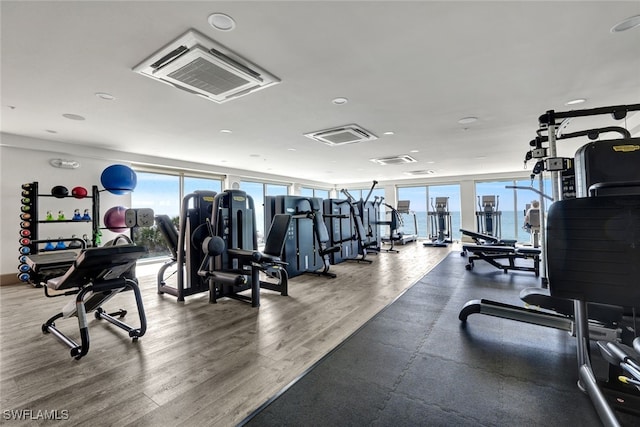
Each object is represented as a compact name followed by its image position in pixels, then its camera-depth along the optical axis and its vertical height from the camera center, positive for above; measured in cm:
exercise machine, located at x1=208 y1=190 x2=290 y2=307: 363 -40
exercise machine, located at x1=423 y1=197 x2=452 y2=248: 975 -20
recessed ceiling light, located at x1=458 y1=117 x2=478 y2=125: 436 +154
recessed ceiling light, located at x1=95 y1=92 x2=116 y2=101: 325 +156
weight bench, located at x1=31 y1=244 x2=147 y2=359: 235 -52
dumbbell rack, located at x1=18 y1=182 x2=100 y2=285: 470 -5
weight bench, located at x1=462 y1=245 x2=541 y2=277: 495 -75
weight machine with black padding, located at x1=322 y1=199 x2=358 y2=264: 644 -14
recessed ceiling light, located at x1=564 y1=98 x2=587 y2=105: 362 +148
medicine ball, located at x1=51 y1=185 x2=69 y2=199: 498 +65
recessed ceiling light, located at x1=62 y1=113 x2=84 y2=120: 393 +159
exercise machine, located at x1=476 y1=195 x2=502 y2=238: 855 +4
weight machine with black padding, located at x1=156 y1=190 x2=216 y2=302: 397 -24
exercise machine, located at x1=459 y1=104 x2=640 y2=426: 155 -27
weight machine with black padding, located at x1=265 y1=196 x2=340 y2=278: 520 -29
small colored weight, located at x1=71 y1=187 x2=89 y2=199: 516 +65
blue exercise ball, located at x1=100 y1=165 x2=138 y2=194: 512 +87
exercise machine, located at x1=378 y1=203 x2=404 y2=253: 854 -29
